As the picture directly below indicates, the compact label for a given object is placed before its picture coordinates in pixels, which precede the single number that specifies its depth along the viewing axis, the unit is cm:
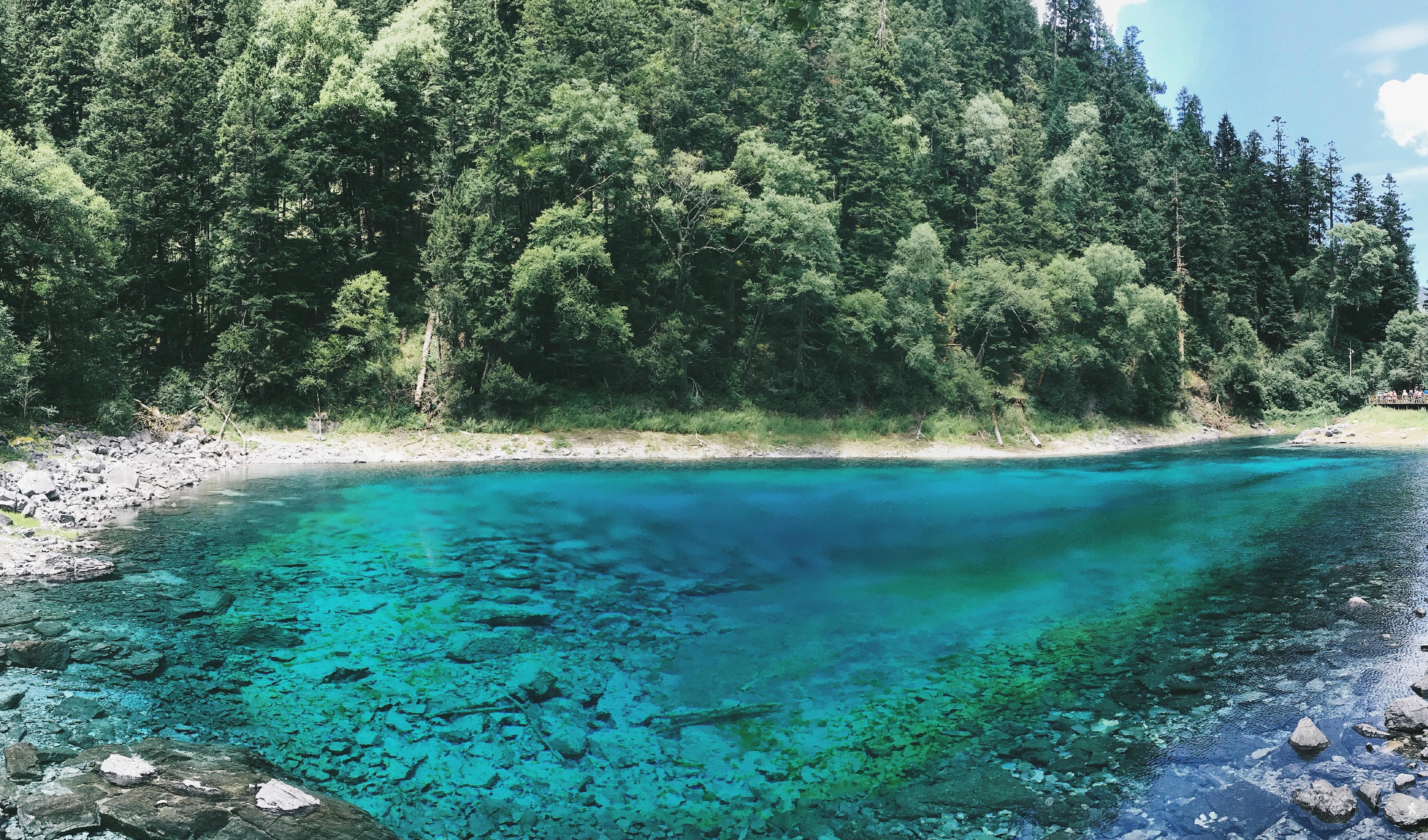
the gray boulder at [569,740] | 830
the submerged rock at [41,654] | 978
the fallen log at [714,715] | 902
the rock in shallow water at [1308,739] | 809
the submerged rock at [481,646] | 1099
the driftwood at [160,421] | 3097
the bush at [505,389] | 3753
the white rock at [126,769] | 694
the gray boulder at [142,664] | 980
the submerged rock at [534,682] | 977
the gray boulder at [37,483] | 1808
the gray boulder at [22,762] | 704
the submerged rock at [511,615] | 1258
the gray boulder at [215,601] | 1250
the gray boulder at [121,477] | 2197
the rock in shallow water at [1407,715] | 834
